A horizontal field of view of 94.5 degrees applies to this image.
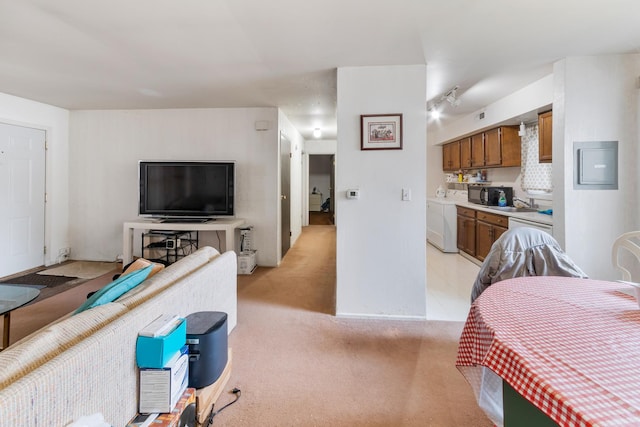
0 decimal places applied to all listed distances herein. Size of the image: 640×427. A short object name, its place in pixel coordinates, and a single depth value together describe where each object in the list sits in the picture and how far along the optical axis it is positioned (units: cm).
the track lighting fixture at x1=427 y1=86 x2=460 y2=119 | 357
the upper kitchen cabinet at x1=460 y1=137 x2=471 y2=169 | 527
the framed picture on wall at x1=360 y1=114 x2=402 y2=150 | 274
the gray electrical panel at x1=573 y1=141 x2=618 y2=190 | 258
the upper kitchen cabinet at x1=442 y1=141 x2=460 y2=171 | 572
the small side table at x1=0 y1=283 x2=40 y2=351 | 192
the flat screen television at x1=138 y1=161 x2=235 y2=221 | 420
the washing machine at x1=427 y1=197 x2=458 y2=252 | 520
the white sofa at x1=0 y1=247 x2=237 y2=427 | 81
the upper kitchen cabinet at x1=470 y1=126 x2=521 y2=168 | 434
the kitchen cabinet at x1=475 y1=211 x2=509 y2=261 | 388
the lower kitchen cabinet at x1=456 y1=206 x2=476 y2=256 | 459
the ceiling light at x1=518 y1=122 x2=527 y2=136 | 410
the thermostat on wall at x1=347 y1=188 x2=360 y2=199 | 280
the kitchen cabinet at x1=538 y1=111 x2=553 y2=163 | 337
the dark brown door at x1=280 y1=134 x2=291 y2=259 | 469
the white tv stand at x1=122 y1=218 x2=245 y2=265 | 388
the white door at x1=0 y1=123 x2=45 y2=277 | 379
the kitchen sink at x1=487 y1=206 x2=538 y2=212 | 406
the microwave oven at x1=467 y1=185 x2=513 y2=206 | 446
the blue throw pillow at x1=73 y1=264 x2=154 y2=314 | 138
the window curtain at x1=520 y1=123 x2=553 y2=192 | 392
